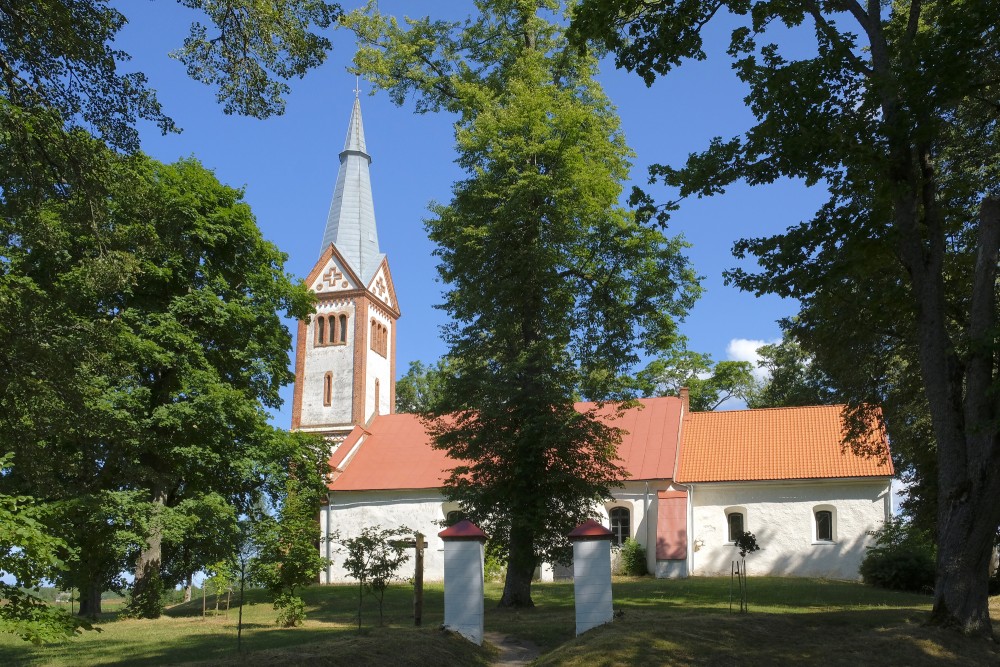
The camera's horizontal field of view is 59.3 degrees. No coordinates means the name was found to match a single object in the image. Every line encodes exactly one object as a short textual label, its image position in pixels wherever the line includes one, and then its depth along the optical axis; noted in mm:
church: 27922
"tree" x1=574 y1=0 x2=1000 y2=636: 11203
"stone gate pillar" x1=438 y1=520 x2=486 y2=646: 12336
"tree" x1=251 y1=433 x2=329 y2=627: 16391
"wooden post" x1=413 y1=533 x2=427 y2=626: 12906
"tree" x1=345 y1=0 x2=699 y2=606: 18109
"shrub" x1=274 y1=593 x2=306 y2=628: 16484
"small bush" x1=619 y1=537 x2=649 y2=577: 28406
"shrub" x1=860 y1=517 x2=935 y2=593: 22016
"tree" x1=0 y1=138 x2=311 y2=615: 18188
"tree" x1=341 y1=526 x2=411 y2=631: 13539
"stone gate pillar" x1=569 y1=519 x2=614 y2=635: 12547
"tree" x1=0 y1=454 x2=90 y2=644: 7785
